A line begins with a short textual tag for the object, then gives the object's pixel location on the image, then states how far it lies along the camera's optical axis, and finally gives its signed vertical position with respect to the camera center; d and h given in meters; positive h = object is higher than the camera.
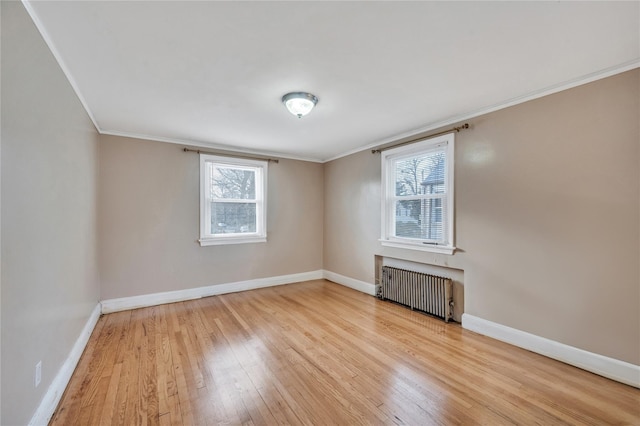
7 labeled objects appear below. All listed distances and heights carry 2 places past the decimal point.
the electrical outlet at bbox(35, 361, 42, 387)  1.59 -0.97
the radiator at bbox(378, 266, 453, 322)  3.29 -1.06
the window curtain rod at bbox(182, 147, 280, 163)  4.18 +0.94
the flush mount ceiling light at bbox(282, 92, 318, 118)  2.51 +1.04
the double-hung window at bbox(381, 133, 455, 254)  3.33 +0.23
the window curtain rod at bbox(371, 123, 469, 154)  3.11 +0.98
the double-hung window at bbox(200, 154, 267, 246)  4.32 +0.18
